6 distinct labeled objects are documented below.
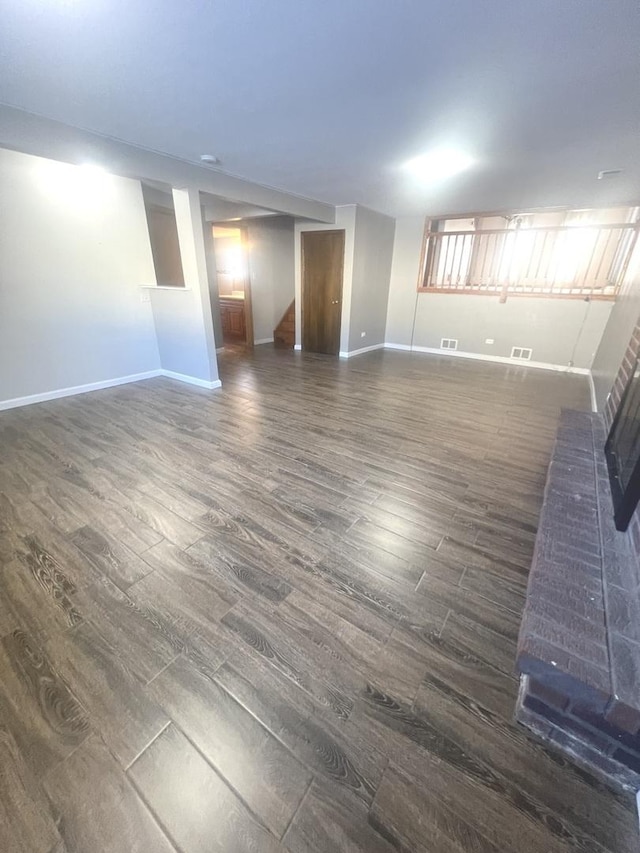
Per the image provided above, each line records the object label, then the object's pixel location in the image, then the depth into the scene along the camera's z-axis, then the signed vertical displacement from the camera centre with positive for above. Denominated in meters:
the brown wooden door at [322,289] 5.68 -0.11
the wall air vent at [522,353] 5.80 -1.05
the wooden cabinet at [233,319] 6.81 -0.75
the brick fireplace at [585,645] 0.96 -1.04
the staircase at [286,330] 6.79 -0.94
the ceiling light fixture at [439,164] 2.97 +1.07
